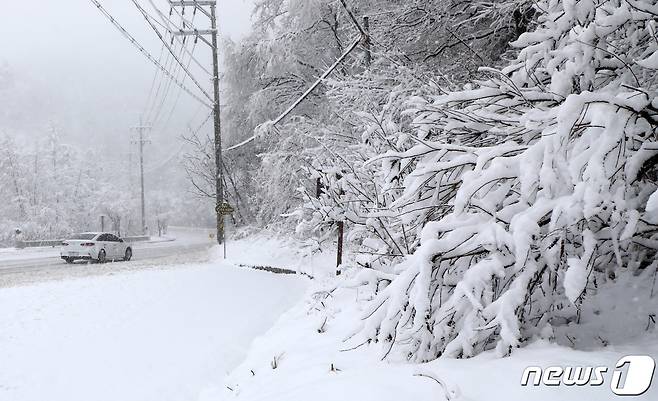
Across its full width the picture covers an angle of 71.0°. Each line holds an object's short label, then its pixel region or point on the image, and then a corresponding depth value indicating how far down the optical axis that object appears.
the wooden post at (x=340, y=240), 8.58
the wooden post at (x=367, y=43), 10.07
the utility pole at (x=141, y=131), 58.03
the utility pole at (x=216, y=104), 21.20
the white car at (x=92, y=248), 19.66
